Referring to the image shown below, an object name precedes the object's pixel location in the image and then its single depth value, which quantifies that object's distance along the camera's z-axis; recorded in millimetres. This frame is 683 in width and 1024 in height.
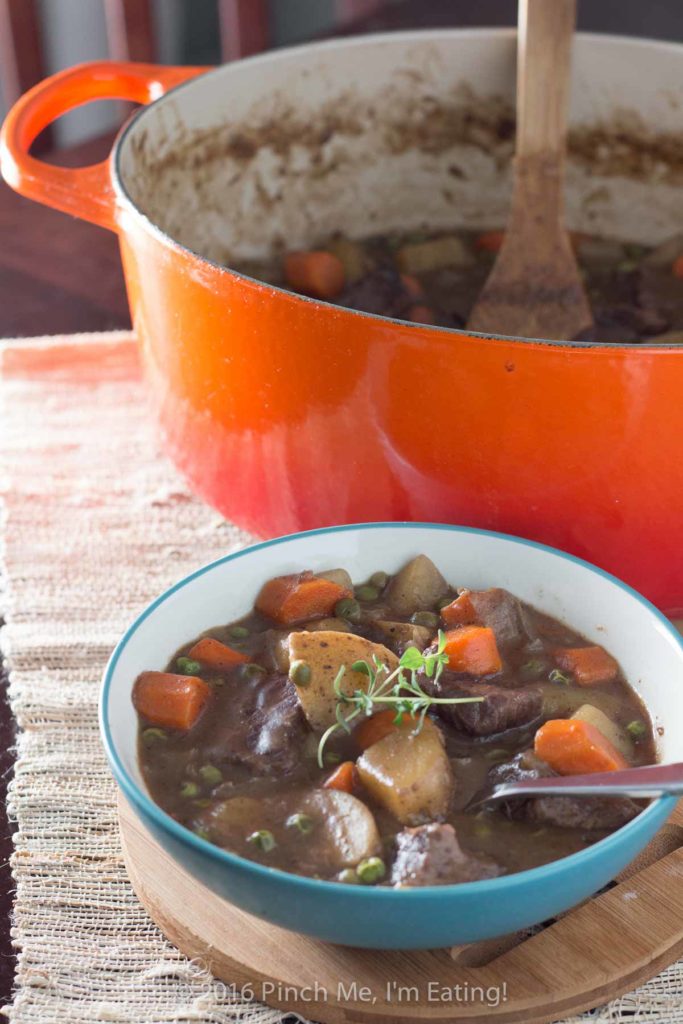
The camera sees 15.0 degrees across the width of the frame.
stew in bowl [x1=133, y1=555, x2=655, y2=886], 741
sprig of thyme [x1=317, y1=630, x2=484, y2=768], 763
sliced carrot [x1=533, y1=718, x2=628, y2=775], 758
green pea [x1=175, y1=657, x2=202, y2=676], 800
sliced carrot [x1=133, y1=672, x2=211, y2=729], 781
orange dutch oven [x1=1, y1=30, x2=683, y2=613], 814
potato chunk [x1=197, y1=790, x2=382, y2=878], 735
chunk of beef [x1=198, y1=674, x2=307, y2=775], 764
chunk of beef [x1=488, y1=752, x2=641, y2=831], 745
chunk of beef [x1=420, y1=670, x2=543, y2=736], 774
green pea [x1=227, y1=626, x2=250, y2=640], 820
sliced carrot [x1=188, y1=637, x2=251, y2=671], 807
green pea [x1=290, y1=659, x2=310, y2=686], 775
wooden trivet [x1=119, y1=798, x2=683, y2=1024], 747
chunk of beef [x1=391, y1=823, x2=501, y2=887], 724
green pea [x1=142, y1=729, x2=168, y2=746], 777
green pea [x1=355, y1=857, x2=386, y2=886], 727
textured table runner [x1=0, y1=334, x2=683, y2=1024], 763
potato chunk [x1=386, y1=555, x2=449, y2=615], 830
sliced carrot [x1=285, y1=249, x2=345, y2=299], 1048
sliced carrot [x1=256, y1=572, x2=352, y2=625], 823
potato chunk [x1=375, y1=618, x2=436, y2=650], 807
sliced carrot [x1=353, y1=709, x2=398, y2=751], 767
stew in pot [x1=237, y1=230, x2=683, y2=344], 1000
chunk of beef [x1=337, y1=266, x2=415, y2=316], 998
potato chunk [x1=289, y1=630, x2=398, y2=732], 775
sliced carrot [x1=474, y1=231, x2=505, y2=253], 1085
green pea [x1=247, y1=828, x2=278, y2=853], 738
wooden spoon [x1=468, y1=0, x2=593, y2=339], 975
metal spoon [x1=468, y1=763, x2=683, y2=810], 735
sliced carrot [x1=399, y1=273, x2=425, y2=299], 1028
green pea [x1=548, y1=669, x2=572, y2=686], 803
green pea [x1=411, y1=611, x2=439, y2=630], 820
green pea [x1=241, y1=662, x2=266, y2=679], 800
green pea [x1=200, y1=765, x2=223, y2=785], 763
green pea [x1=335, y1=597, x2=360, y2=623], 823
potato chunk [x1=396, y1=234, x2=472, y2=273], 1071
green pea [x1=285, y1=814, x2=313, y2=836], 744
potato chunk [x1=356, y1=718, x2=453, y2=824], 749
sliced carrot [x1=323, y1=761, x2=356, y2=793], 756
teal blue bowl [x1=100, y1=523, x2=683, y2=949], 718
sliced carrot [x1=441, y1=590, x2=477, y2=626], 818
